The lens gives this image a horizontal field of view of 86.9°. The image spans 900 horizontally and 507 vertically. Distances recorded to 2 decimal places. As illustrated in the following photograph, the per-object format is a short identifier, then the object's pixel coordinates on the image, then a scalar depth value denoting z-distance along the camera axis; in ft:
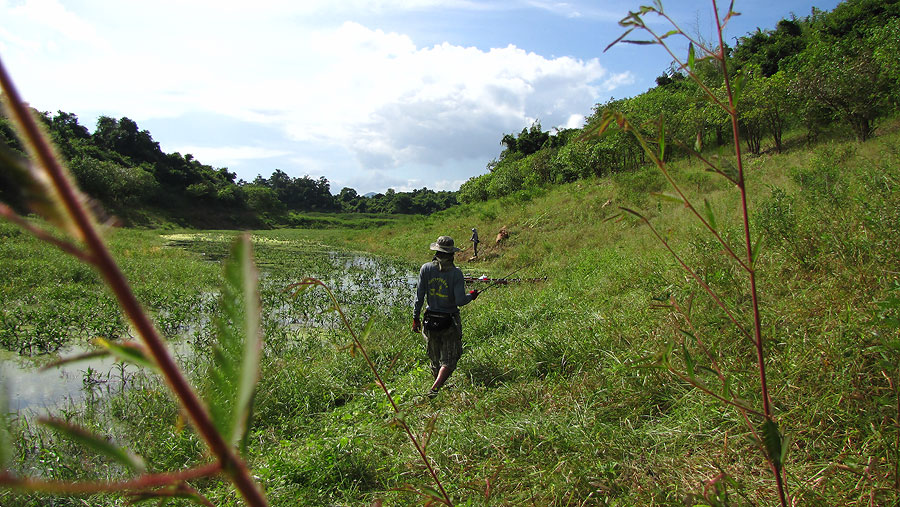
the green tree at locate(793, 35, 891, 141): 46.26
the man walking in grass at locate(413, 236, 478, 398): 14.94
